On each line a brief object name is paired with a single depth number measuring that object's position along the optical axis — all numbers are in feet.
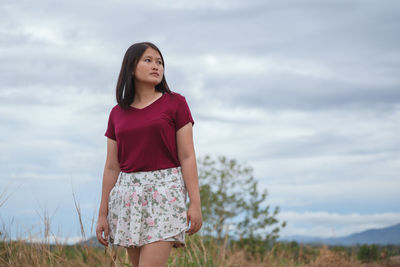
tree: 34.99
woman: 11.11
